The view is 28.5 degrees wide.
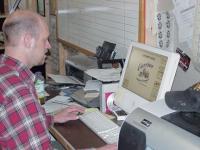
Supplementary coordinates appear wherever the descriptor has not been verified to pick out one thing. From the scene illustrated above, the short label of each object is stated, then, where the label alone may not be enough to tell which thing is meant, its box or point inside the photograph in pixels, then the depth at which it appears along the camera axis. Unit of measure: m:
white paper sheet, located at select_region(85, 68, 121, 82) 2.22
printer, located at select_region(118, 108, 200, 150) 1.11
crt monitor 1.70
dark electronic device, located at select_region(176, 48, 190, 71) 2.06
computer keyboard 1.83
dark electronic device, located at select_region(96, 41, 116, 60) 2.62
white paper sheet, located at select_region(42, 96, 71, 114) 2.36
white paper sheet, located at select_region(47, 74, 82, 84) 2.92
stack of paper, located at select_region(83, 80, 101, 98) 2.42
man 1.56
